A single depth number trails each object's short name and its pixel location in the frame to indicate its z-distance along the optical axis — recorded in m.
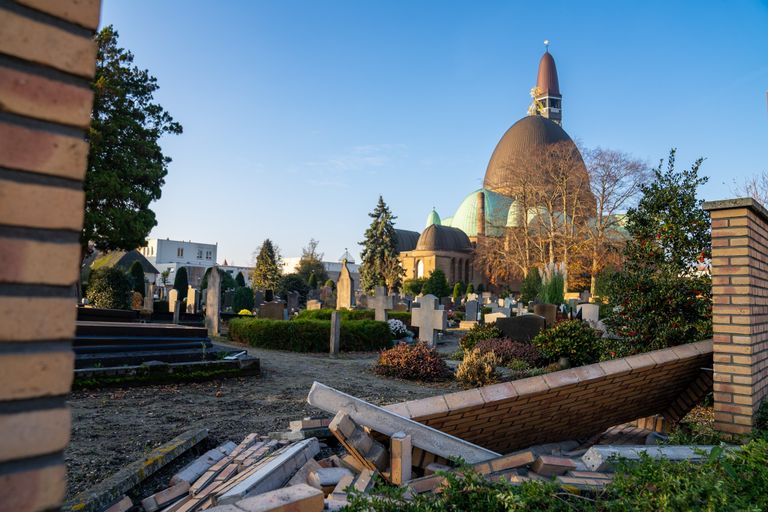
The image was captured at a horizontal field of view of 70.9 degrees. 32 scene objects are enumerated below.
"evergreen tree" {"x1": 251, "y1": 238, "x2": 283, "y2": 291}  51.41
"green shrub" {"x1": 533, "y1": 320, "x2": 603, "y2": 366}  11.38
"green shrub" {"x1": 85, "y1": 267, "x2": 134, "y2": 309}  22.61
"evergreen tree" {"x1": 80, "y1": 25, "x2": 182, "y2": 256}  23.09
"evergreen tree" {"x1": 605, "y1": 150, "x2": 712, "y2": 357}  7.73
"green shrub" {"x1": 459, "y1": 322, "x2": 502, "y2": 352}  14.13
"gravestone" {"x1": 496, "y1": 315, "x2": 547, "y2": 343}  13.79
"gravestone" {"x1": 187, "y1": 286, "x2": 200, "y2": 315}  24.24
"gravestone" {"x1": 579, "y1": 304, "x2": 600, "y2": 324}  18.26
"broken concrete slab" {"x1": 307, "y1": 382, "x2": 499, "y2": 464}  3.66
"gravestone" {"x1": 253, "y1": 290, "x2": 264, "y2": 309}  27.87
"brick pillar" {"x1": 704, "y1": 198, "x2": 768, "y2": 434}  4.77
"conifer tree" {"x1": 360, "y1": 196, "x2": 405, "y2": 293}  48.09
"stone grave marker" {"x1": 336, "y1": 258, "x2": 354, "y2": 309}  23.72
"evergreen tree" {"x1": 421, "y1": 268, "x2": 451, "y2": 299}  45.91
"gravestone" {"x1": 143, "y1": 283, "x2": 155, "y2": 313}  24.54
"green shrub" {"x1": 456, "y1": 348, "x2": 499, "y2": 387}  9.95
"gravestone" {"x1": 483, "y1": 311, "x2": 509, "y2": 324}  19.08
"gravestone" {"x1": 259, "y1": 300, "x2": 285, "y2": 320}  19.70
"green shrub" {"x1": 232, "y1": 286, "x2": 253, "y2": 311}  28.86
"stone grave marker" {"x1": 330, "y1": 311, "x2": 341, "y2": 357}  14.29
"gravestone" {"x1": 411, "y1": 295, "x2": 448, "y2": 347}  14.36
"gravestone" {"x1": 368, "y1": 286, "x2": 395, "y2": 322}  18.83
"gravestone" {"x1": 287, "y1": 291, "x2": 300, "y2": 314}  28.90
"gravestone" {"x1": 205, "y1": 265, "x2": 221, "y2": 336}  17.50
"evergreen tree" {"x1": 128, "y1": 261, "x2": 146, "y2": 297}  31.13
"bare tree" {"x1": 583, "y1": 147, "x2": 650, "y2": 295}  36.25
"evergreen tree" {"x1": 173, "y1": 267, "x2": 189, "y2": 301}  32.19
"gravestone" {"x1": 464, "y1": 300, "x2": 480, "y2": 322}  25.83
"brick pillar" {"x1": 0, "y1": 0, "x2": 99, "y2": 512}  1.21
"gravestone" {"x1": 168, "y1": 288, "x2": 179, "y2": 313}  24.81
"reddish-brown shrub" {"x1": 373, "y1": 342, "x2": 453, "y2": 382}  10.69
